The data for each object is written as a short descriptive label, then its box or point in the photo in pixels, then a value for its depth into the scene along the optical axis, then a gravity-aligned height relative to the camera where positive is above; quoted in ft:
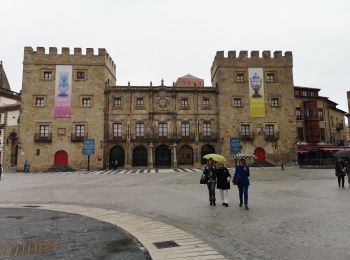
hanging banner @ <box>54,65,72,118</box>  124.47 +27.62
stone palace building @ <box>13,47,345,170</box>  123.24 +17.83
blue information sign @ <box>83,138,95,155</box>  120.78 +4.32
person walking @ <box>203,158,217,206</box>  33.53 -2.54
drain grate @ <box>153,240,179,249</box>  17.47 -5.29
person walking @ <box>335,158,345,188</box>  50.06 -2.84
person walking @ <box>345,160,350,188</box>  50.52 -2.57
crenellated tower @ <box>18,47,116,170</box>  122.01 +21.26
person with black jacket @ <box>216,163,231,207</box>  32.91 -2.89
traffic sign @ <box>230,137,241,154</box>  126.11 +4.03
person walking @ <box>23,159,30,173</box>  115.60 -3.29
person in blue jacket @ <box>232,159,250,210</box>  31.45 -2.38
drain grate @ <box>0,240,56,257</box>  16.49 -5.27
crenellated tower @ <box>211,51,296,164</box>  127.85 +22.29
